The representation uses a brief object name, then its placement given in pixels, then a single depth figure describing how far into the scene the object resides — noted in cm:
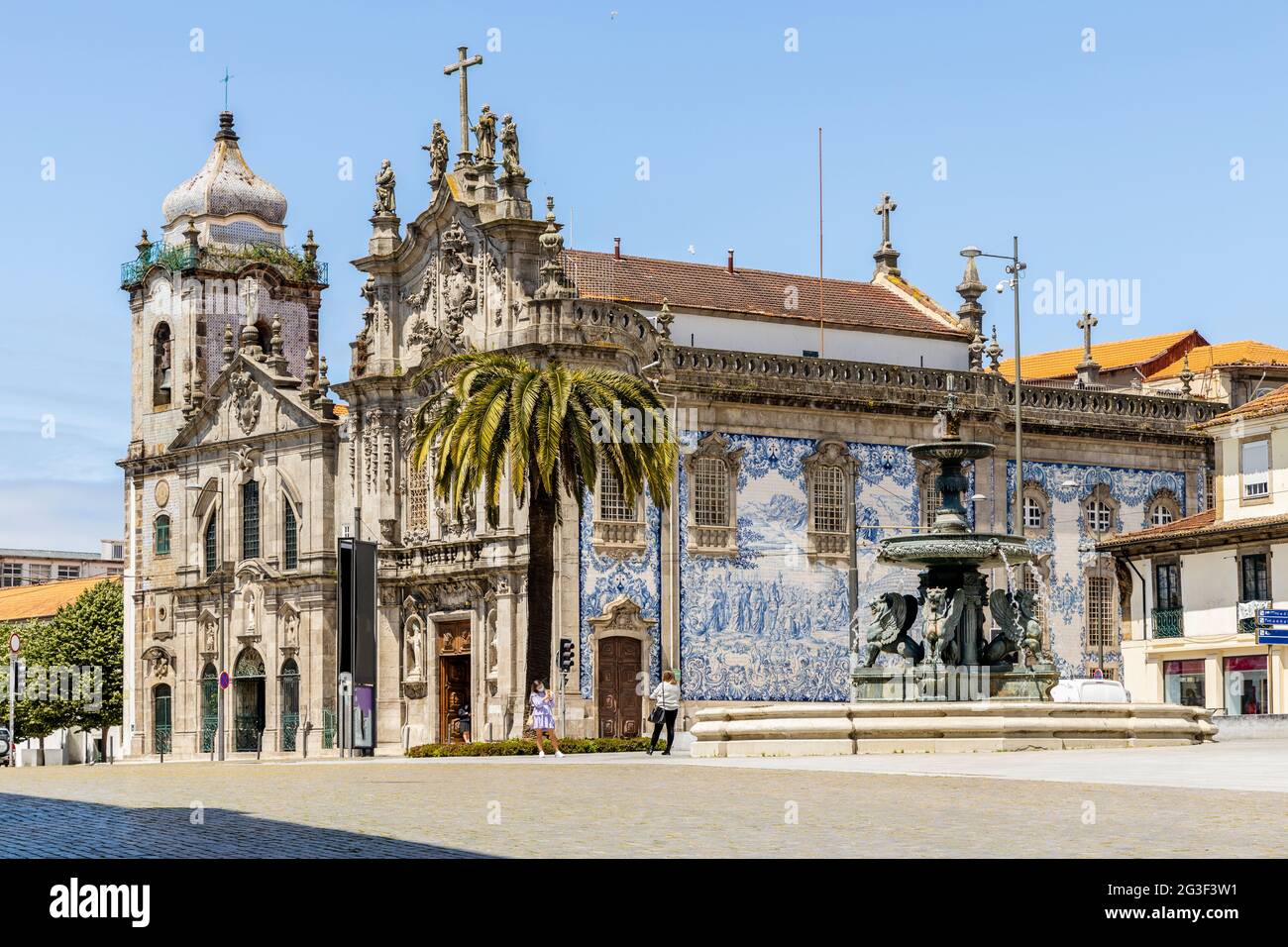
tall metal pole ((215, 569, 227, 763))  6407
